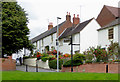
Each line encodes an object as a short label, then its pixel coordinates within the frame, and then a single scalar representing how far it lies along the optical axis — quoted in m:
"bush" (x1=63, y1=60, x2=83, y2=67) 17.66
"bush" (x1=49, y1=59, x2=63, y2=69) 21.61
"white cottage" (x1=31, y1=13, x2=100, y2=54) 27.77
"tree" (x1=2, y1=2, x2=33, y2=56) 22.64
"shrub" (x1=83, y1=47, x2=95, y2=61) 16.88
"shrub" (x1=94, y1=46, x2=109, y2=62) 16.09
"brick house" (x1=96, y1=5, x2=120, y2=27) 26.73
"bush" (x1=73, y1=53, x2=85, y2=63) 17.94
